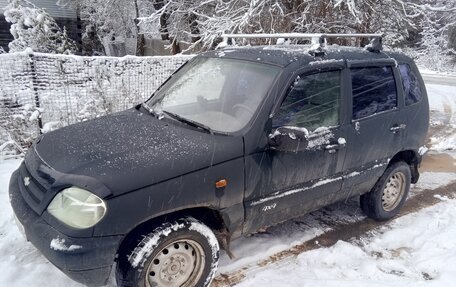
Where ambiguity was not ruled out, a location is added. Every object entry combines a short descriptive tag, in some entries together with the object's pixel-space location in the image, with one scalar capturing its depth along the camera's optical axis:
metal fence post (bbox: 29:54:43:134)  5.94
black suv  2.58
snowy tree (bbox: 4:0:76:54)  10.97
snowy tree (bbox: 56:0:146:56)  17.55
